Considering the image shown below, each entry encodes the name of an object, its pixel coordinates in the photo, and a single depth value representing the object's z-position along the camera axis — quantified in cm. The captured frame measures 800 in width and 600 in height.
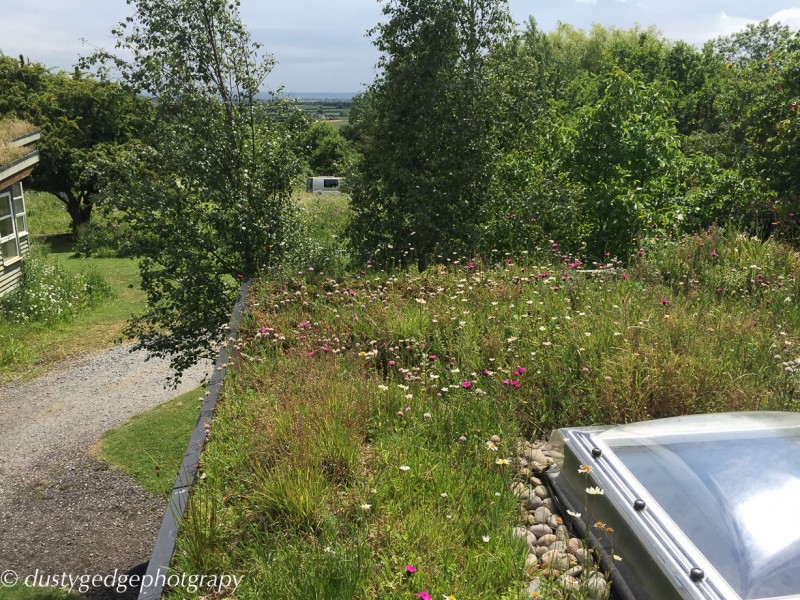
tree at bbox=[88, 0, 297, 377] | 870
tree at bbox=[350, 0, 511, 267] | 1003
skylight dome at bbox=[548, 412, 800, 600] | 264
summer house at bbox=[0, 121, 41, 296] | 1646
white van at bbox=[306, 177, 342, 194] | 5171
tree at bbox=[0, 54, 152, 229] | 2622
